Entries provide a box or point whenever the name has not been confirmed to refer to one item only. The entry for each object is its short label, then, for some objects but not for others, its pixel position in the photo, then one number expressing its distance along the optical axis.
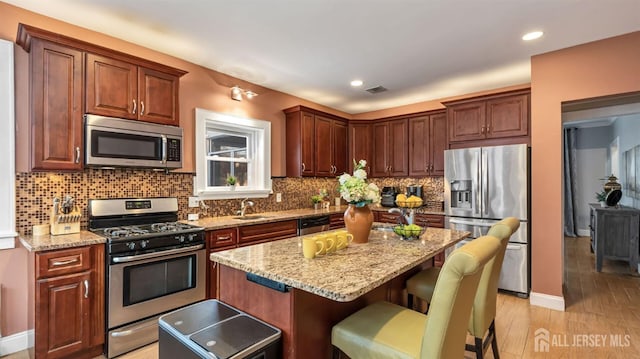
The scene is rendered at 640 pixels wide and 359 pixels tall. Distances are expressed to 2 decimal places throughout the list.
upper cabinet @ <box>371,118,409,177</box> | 4.99
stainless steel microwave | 2.51
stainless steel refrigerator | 3.43
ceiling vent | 4.31
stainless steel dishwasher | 3.86
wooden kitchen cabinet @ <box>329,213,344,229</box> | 4.37
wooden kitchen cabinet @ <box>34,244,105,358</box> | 2.03
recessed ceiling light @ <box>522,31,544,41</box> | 2.78
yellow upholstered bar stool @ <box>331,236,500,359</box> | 1.13
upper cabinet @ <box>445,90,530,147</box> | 3.65
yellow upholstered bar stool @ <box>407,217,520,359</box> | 1.79
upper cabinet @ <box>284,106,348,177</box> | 4.40
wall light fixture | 3.80
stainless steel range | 2.29
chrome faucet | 3.72
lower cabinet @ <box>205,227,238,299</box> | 2.87
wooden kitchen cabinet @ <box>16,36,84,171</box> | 2.29
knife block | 2.37
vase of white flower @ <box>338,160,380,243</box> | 1.97
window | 3.50
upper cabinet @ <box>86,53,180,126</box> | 2.53
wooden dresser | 4.28
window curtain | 7.04
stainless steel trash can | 1.24
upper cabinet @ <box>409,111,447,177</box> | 4.59
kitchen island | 1.27
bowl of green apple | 2.16
